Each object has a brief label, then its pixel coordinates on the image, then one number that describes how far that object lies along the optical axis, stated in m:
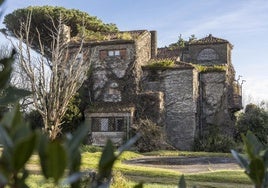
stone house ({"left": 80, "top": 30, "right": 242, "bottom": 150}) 28.94
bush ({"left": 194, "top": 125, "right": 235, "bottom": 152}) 29.11
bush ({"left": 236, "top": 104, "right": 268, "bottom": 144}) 32.00
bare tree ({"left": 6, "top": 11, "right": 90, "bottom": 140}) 24.00
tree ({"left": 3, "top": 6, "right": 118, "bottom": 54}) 36.56
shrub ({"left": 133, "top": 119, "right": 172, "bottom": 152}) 27.05
